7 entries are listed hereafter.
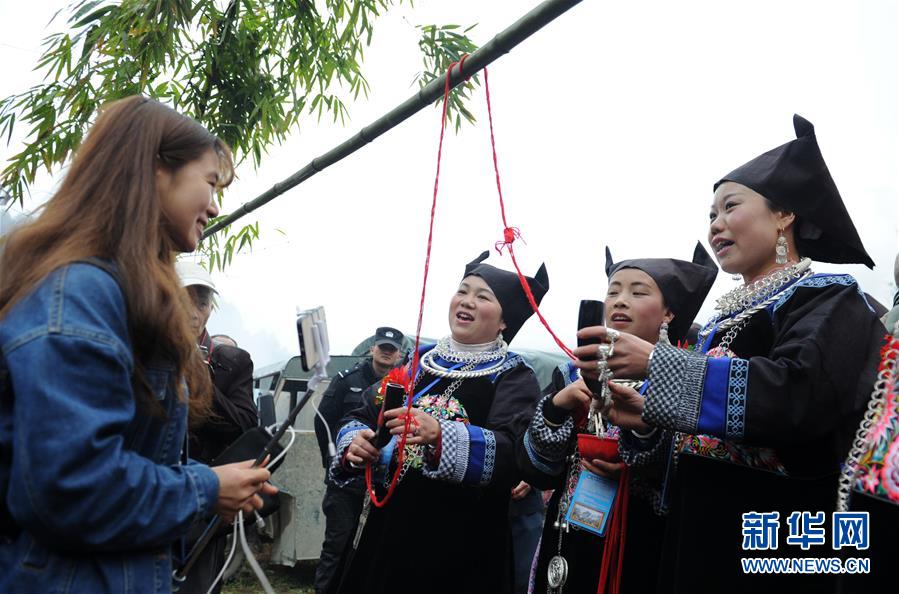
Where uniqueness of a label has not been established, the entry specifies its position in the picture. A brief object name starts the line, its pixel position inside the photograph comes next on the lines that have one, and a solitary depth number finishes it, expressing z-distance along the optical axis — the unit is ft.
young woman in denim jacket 4.24
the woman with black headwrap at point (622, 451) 8.52
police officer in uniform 17.62
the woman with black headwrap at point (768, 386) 6.35
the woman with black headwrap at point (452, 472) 10.11
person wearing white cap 11.00
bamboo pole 6.72
